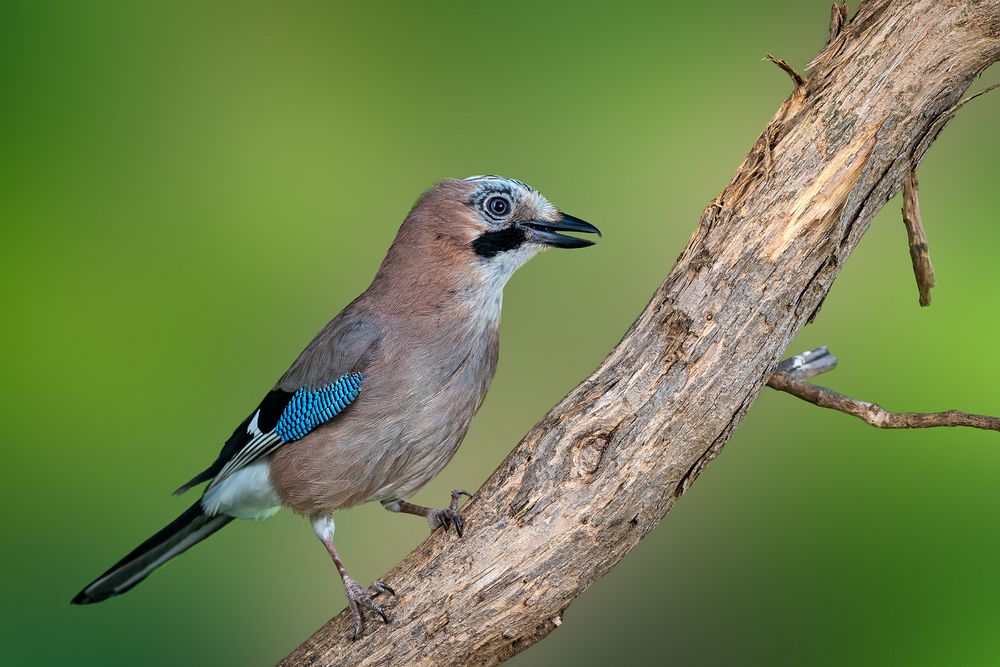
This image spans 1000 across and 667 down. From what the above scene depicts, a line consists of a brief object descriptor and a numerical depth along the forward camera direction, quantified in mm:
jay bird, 5883
